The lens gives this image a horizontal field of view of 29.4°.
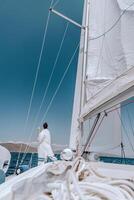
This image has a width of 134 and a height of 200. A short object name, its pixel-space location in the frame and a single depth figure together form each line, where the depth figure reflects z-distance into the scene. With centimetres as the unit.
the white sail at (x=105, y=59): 216
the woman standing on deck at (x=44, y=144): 479
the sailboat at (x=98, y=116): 106
